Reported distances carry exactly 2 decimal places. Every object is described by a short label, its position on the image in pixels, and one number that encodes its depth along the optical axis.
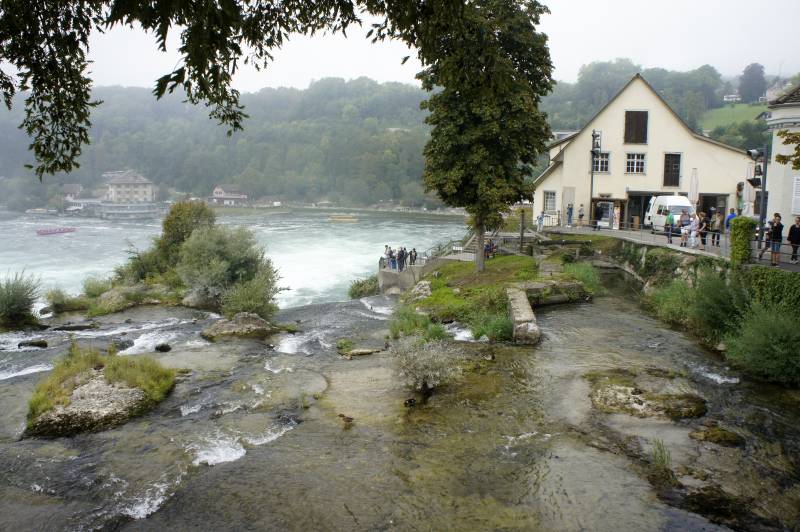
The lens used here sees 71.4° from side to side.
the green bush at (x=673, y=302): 18.03
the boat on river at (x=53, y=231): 82.00
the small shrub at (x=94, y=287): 31.72
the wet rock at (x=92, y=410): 10.86
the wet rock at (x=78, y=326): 22.43
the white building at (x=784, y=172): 18.19
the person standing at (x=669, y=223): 26.07
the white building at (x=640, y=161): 35.53
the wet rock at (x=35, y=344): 18.45
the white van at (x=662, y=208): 30.02
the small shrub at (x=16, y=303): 22.17
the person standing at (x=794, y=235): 16.28
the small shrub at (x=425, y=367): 12.21
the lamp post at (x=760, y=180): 16.44
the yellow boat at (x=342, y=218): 106.50
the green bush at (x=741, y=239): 15.95
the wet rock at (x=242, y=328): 19.36
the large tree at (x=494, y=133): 22.45
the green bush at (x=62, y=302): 28.25
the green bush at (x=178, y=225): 36.44
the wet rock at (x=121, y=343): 18.17
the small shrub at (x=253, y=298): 22.14
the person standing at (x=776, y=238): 15.78
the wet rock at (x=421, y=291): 24.31
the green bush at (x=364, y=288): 34.69
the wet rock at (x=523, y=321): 16.03
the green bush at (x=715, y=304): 15.27
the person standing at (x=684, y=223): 23.19
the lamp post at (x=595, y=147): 36.00
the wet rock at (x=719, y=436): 9.62
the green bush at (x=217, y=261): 27.36
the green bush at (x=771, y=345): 12.12
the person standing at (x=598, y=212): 37.47
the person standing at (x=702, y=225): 24.15
